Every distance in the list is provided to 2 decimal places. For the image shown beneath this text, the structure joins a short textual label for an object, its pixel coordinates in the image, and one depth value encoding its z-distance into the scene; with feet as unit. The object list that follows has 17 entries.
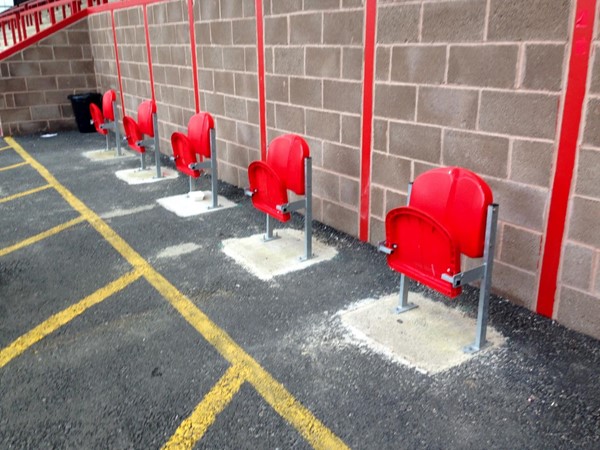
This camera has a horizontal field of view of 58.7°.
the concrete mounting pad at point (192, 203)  20.10
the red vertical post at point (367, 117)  14.98
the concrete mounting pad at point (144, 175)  24.62
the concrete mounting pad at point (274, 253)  15.03
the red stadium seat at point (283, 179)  14.67
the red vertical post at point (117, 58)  33.86
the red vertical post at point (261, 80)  19.56
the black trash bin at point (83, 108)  37.78
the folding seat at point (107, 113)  28.53
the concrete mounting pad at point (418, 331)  10.64
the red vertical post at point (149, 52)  29.17
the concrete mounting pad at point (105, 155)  29.72
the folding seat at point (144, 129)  24.18
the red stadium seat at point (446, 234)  10.04
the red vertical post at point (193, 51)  24.13
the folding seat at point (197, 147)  19.60
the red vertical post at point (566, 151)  10.14
